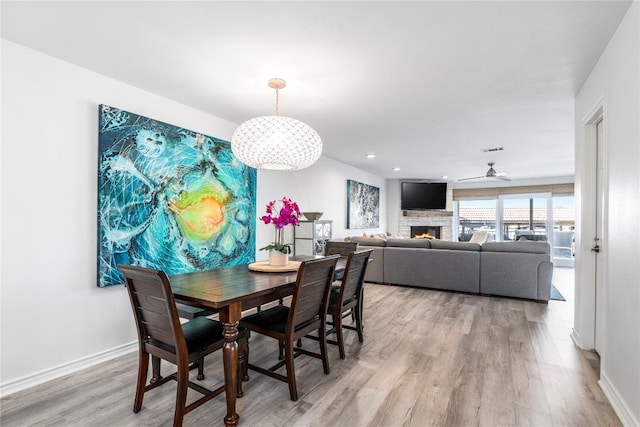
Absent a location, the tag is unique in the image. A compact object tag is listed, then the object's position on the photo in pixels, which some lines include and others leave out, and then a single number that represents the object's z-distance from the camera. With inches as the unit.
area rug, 182.9
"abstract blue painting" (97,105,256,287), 103.6
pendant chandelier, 96.8
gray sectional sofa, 174.9
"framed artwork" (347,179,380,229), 271.2
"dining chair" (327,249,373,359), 101.7
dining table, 68.6
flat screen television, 352.5
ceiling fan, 245.9
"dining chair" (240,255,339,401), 78.5
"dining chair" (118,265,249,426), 63.6
